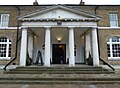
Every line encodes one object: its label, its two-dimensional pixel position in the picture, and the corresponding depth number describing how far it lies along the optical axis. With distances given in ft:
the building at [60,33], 24.77
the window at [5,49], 30.37
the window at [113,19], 31.58
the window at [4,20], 31.58
